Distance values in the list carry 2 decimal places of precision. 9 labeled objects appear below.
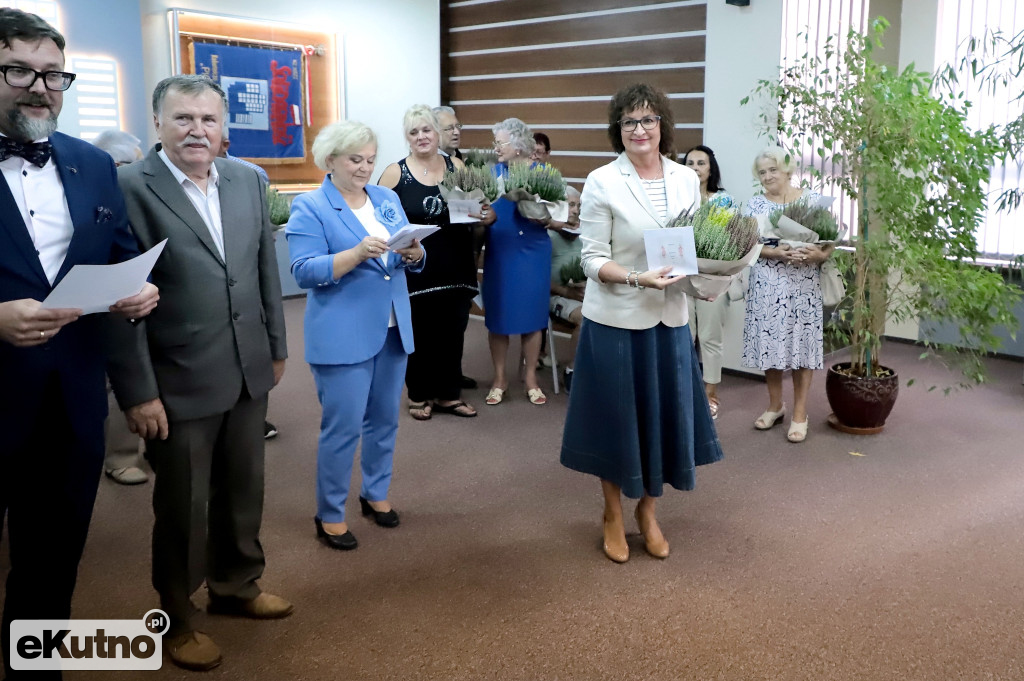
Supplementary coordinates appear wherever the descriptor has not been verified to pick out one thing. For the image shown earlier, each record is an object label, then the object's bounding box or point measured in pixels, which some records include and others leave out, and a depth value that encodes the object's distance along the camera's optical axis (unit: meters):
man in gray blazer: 2.38
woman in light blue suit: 3.19
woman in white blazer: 3.12
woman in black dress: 4.81
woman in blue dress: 5.40
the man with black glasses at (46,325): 1.93
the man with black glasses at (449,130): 5.31
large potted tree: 4.40
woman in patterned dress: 4.80
